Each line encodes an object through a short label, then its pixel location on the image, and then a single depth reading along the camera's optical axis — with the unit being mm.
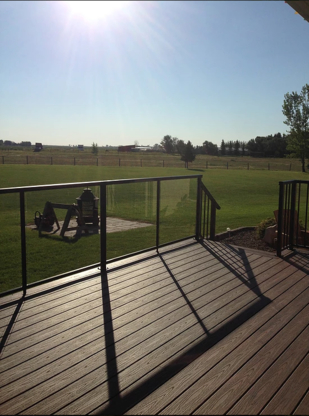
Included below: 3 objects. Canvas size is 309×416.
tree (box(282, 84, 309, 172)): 33375
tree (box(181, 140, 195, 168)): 38594
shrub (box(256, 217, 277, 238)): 6438
